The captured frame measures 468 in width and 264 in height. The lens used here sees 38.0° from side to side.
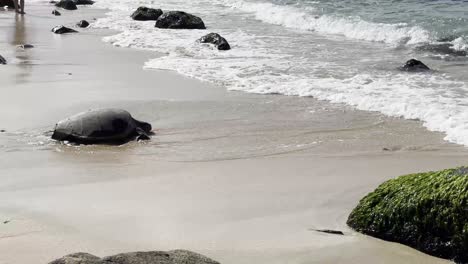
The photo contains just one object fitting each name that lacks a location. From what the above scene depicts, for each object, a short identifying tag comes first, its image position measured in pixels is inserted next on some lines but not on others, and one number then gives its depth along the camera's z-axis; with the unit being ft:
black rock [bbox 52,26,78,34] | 50.35
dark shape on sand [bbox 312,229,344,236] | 14.88
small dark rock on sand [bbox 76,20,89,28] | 55.57
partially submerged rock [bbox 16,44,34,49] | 42.86
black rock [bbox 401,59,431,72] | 35.68
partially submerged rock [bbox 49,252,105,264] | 10.02
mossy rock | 13.50
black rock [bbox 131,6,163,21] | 62.23
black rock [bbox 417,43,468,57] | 42.11
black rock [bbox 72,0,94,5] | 78.38
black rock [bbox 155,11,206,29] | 55.52
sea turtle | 22.75
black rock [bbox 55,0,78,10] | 72.00
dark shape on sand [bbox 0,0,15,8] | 70.23
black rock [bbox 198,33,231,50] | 43.47
